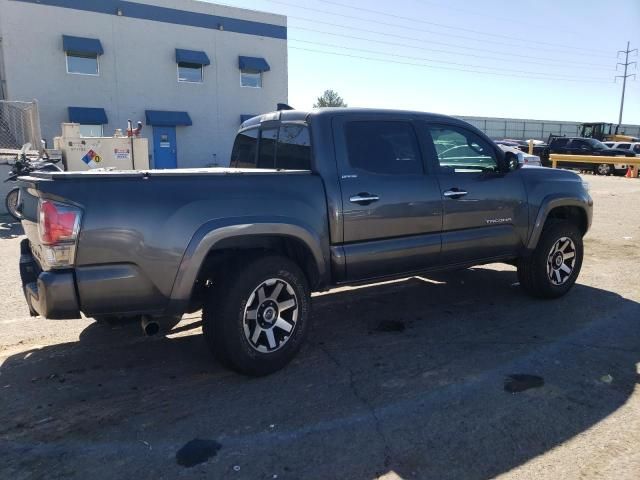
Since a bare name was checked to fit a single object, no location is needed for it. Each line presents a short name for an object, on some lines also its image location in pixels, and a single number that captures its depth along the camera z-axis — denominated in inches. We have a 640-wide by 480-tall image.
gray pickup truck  127.4
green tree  2124.8
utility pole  2849.4
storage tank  526.3
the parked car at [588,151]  1059.3
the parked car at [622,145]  1153.5
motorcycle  406.0
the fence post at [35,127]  539.2
